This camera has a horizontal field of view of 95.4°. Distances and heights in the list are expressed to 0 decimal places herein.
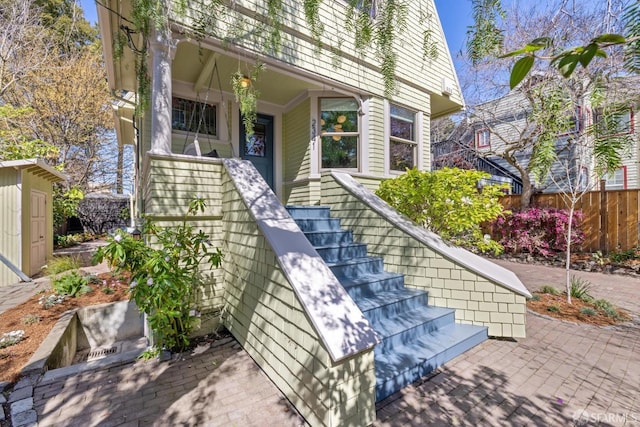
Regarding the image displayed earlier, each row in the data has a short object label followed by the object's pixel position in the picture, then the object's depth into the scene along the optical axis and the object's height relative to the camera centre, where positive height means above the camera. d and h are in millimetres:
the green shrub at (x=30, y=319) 4203 -1527
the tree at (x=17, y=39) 8289 +5416
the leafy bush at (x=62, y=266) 6637 -1208
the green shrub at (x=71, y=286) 5273 -1309
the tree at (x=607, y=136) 1467 +394
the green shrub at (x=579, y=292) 5000 -1429
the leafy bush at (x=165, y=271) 2998 -626
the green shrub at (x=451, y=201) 4523 +164
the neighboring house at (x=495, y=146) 10352 +2741
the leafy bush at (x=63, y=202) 11914 +525
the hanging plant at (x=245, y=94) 3607 +1503
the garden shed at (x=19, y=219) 6797 -100
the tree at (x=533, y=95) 1767 +2888
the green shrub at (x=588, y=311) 4409 -1542
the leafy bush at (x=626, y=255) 7496 -1177
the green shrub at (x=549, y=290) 5297 -1469
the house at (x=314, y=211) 2479 +23
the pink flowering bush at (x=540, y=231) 8273 -605
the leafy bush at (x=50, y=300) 4789 -1445
